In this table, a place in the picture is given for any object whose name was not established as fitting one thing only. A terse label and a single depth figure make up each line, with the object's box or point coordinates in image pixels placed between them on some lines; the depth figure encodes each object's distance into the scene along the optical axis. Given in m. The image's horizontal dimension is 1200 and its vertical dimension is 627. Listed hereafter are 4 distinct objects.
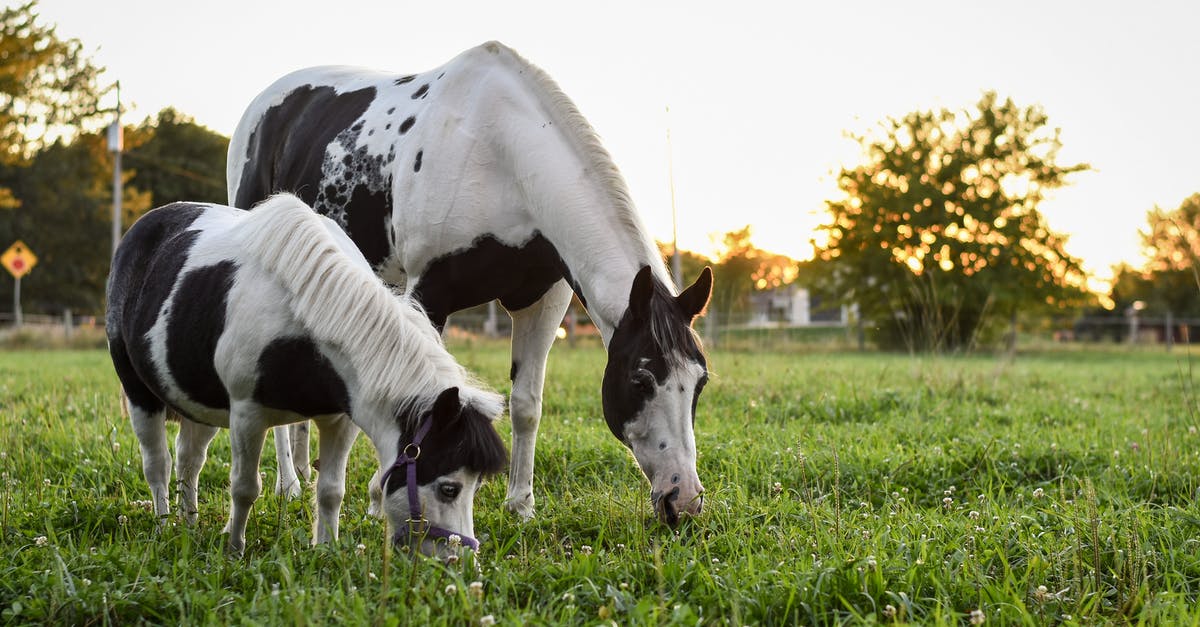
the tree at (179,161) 35.97
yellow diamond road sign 21.58
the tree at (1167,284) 39.91
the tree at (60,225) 33.00
